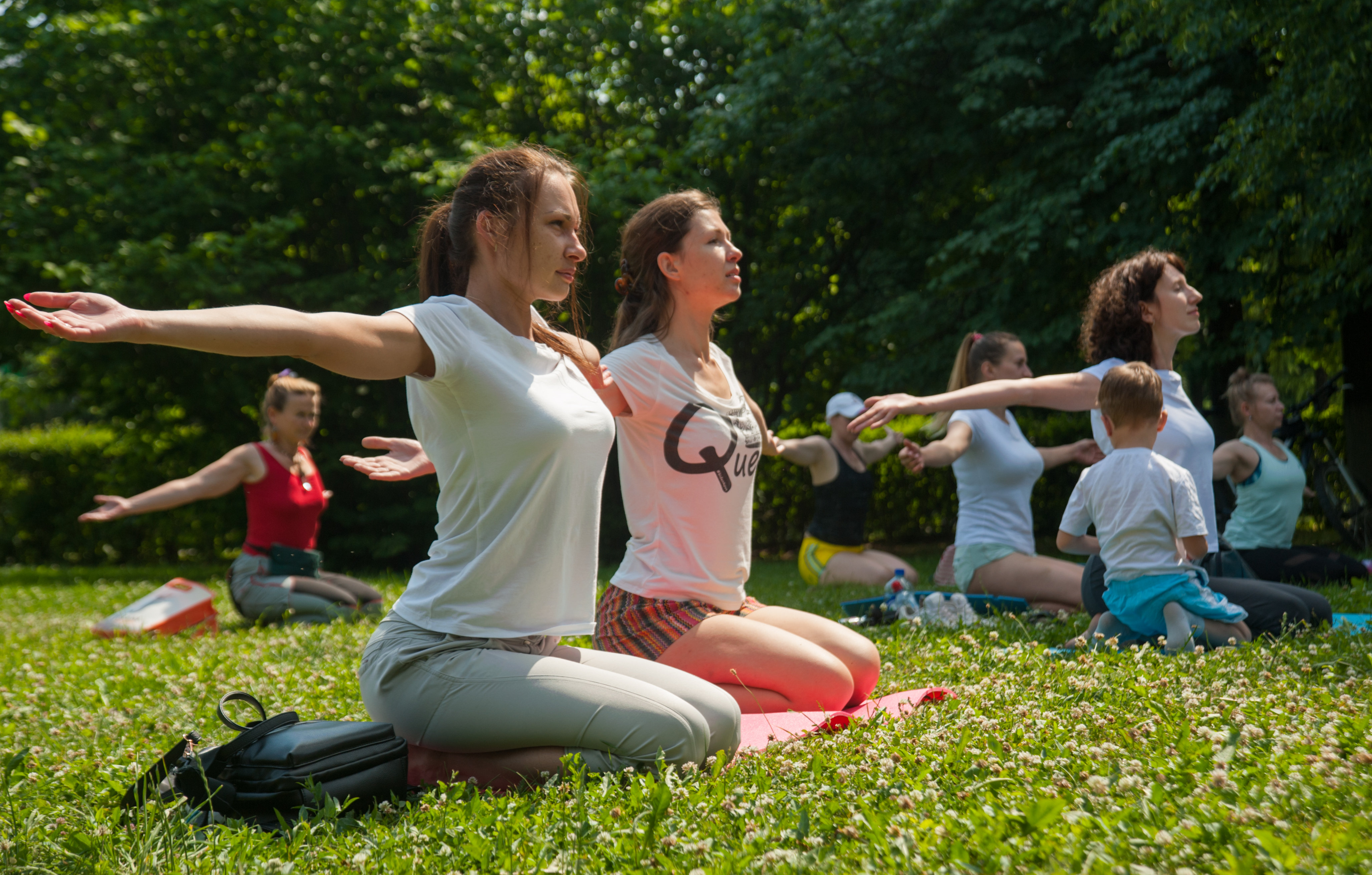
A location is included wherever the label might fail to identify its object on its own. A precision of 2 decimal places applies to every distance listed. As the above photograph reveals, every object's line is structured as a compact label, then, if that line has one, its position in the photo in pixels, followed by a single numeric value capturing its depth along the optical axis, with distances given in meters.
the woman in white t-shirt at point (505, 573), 3.27
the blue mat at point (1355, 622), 5.20
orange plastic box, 8.16
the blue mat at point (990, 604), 6.73
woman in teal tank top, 7.87
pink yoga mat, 3.84
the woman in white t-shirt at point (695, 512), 4.24
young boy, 5.07
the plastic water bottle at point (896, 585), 7.06
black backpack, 3.06
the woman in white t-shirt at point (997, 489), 6.94
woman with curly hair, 5.45
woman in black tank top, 9.91
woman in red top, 8.49
